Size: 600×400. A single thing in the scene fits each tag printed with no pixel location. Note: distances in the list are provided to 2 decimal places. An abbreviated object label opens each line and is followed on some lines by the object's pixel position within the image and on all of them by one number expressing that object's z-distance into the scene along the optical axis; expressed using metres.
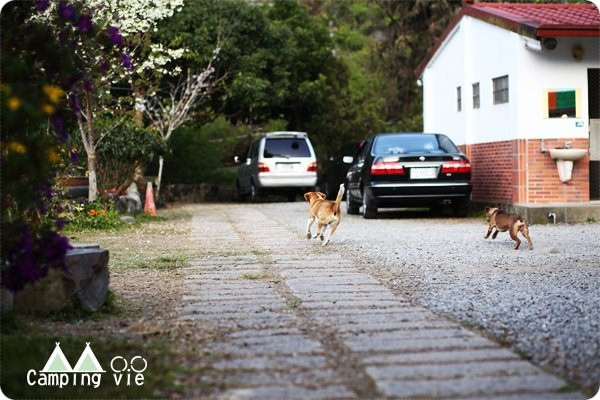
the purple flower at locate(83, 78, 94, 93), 5.88
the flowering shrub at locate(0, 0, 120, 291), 4.46
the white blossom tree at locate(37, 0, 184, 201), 13.38
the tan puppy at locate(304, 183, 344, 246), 10.76
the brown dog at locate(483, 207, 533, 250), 10.16
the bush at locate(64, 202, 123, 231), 13.55
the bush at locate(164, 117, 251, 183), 26.27
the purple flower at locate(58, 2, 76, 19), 5.58
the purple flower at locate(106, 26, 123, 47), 6.30
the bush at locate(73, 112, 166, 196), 17.03
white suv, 23.56
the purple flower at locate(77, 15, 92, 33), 5.68
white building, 14.52
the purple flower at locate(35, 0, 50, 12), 5.71
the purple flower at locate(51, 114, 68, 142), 5.35
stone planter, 5.88
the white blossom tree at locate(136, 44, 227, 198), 21.67
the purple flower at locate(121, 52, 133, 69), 7.84
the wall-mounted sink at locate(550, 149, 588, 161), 14.34
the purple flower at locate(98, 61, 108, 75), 6.28
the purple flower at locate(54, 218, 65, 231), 5.86
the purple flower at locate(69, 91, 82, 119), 5.64
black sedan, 14.73
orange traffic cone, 17.27
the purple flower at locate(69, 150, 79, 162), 8.52
